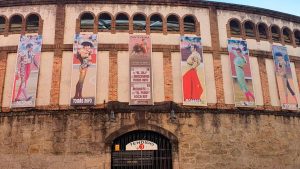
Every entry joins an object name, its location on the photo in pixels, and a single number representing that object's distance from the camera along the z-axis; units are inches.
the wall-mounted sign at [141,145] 714.8
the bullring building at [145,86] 710.5
